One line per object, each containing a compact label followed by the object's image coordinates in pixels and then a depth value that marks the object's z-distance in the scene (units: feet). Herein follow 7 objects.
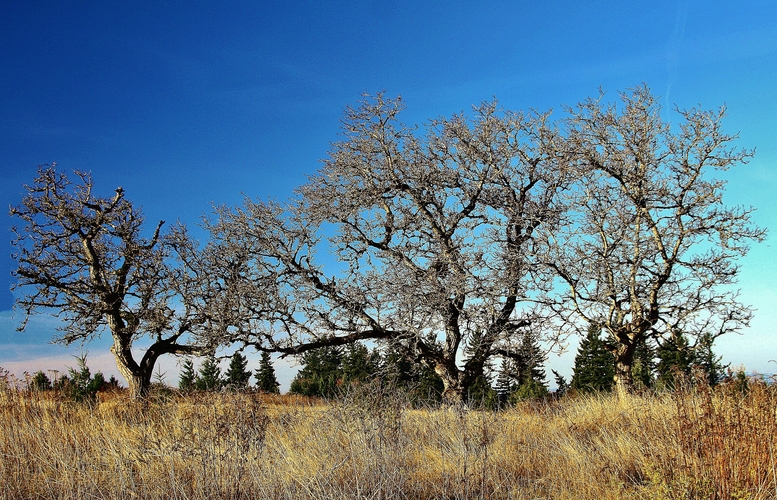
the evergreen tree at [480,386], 86.69
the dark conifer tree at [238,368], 111.43
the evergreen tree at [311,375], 92.62
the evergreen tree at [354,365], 100.76
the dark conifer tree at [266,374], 113.62
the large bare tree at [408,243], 44.70
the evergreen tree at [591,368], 113.09
